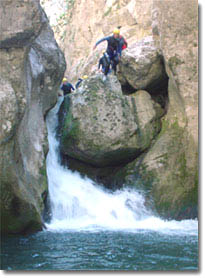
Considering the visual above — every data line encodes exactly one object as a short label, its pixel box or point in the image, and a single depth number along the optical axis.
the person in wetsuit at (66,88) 14.97
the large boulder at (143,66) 11.59
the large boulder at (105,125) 10.71
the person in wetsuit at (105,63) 11.98
